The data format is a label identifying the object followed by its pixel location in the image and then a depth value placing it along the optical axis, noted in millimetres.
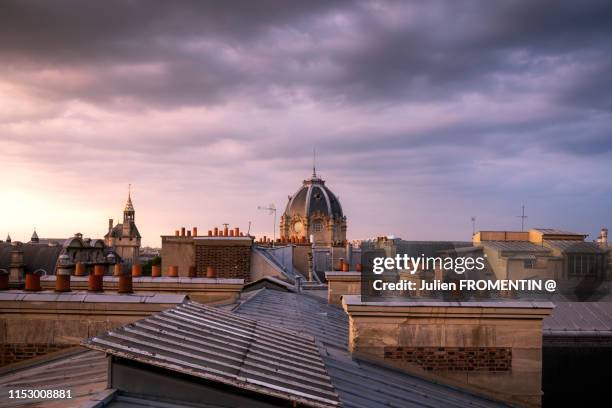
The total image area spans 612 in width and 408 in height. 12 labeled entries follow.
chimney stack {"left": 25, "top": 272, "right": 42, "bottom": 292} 11789
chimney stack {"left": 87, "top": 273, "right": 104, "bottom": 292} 12498
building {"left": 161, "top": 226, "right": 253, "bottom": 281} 30594
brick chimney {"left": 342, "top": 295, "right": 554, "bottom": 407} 11109
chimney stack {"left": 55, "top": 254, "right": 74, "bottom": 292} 11461
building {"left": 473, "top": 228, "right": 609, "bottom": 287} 22516
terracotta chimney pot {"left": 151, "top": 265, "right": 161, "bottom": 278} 17916
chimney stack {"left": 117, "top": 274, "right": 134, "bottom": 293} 11994
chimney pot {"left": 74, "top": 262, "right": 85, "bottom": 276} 18312
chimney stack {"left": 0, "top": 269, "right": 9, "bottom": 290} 12148
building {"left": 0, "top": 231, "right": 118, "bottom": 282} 40344
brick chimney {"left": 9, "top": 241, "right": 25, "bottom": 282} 39656
